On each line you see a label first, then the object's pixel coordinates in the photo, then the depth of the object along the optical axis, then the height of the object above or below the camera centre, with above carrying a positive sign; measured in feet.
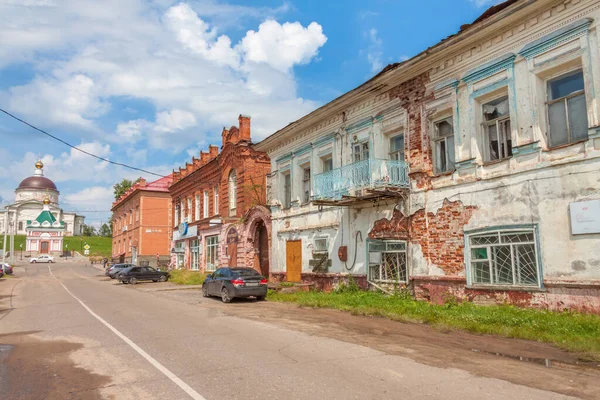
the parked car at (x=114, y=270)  125.51 -4.47
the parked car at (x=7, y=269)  140.73 -4.24
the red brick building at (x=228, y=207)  88.17 +9.74
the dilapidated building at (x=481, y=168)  36.37 +7.75
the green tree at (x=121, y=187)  269.03 +39.29
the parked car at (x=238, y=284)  58.95 -4.28
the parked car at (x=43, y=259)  246.27 -2.02
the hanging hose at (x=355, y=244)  59.40 +0.61
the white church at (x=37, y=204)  357.00 +40.50
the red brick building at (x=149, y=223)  165.07 +11.30
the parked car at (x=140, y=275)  107.34 -5.14
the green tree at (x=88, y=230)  453.17 +24.80
